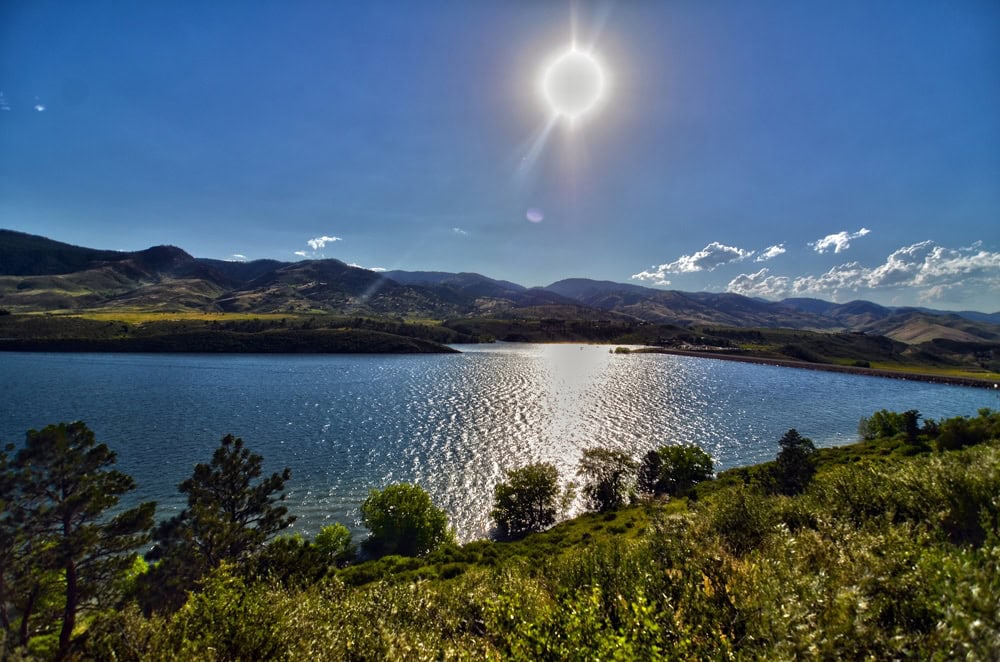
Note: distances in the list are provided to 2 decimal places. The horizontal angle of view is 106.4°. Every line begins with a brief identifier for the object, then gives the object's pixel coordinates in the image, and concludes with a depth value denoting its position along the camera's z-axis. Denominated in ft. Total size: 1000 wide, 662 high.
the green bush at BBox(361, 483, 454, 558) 172.45
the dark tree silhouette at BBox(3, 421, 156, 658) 88.58
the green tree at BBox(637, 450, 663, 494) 245.04
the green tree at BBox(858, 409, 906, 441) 316.81
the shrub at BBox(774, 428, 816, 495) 191.01
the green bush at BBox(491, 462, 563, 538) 199.00
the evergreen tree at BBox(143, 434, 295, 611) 101.81
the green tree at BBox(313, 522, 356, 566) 162.09
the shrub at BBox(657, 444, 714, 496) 238.27
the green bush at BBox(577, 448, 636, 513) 227.20
